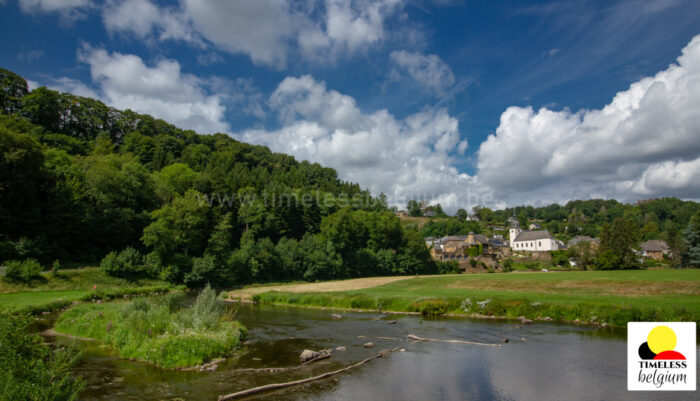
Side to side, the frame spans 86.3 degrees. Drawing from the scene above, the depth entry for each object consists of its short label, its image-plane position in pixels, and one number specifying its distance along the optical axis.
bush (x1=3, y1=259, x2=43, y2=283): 35.57
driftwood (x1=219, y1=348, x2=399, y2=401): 11.83
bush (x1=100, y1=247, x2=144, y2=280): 46.34
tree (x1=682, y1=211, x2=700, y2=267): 66.81
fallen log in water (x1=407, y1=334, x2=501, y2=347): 19.81
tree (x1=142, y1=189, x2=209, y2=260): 52.03
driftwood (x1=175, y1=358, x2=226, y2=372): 15.18
